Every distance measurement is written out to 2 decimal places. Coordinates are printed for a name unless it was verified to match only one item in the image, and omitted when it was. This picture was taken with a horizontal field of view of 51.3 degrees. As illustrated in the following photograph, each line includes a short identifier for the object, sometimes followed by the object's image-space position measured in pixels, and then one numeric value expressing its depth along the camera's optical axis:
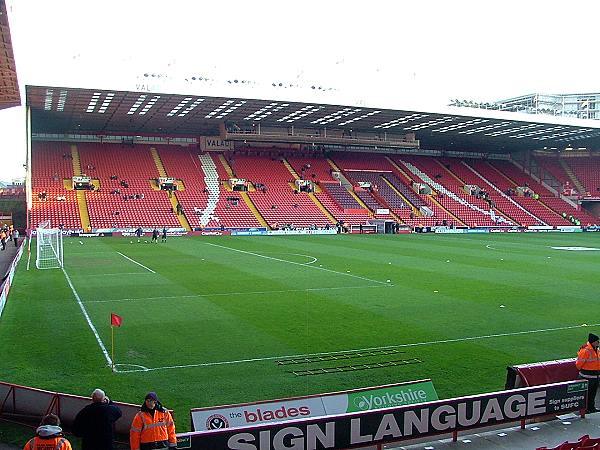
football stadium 9.36
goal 29.46
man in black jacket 7.22
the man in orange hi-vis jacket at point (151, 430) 7.32
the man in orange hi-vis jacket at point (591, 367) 9.98
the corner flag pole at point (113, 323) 12.45
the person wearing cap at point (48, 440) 6.41
